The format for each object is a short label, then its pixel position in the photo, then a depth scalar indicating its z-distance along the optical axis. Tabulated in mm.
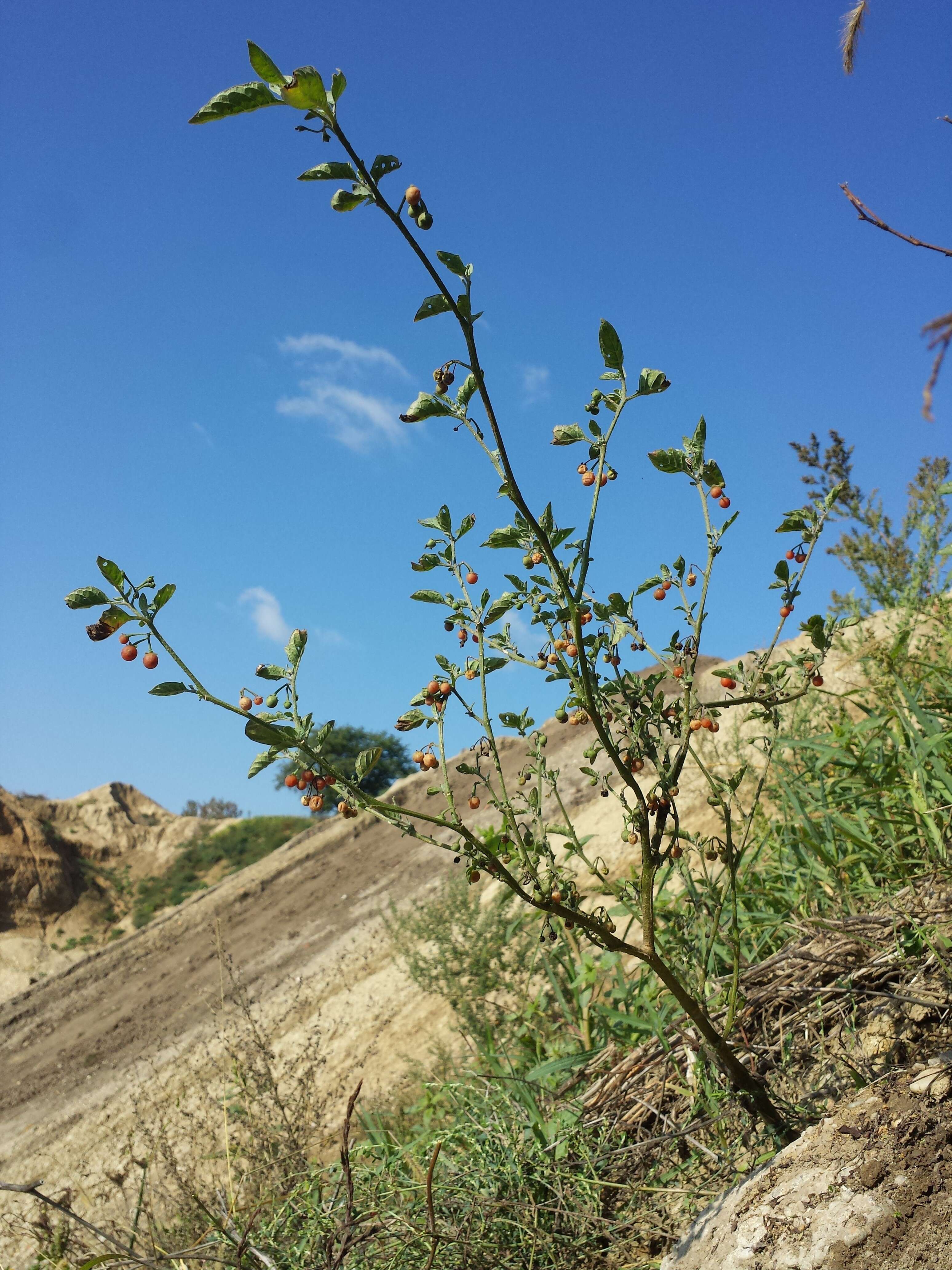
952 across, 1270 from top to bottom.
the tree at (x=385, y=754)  25531
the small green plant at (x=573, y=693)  1315
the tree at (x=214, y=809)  33844
